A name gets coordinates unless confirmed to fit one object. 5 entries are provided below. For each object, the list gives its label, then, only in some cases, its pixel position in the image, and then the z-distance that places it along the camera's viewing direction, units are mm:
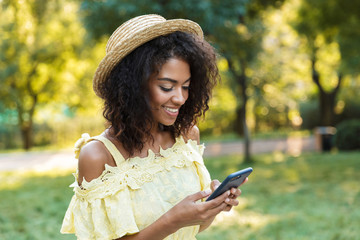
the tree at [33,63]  15758
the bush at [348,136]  14070
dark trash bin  14469
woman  1751
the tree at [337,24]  8727
